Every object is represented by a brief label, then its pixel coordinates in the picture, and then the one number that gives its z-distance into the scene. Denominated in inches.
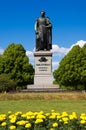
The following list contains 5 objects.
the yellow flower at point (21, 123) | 186.2
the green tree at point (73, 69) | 1215.6
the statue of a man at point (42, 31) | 859.3
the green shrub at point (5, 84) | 741.3
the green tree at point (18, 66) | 1267.9
